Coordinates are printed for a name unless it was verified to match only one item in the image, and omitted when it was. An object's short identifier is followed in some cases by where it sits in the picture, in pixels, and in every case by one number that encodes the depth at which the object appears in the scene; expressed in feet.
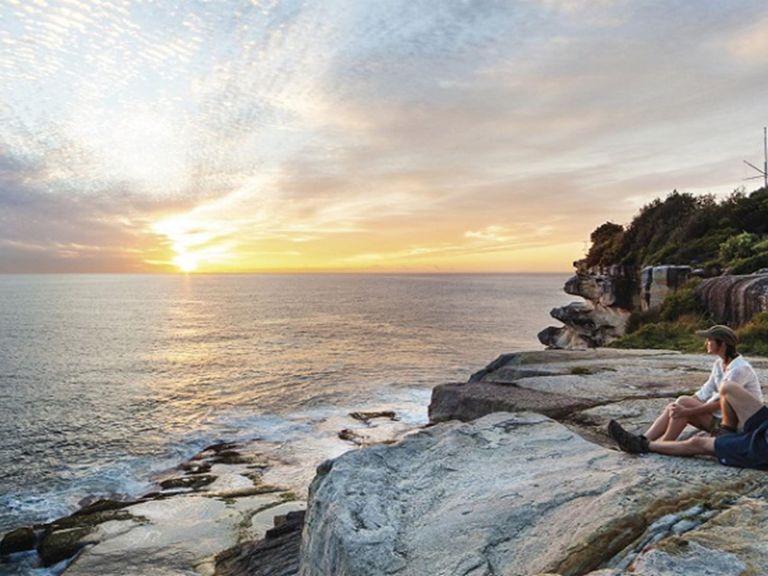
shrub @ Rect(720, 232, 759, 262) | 75.97
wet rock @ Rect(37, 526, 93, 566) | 38.27
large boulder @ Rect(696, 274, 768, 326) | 57.16
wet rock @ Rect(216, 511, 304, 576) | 28.96
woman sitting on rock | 19.65
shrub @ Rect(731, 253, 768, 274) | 68.39
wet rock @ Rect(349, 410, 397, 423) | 77.30
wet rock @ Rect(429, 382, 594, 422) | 29.48
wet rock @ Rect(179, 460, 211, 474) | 57.98
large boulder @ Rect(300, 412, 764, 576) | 13.60
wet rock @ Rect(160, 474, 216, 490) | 52.85
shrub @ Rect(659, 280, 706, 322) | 68.49
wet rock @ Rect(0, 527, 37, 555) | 39.75
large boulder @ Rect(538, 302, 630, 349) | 101.48
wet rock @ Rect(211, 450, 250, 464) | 60.80
